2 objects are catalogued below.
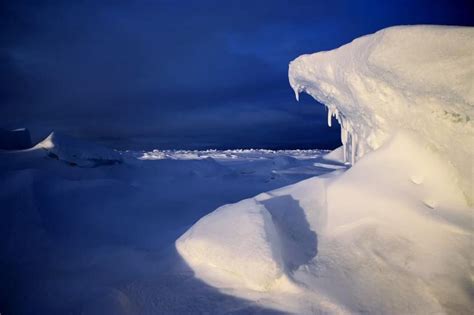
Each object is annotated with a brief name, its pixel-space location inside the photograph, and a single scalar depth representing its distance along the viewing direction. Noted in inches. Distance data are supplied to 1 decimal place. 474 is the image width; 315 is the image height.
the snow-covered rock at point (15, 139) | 438.6
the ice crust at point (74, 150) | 345.7
